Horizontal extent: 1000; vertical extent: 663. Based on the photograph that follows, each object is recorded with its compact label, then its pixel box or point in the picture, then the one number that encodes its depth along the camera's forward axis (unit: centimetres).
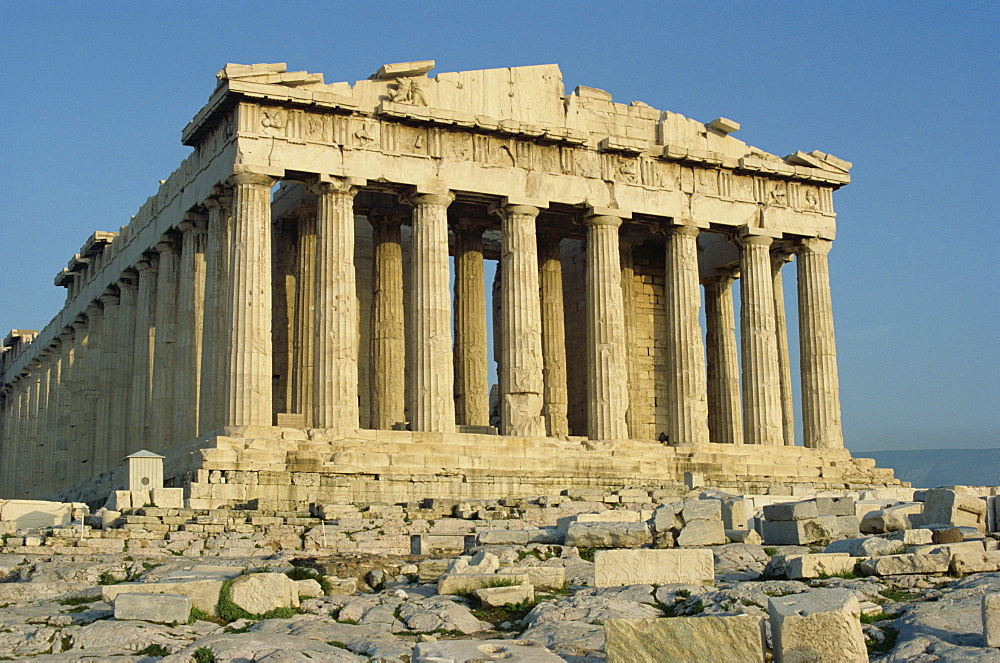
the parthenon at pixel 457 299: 3288
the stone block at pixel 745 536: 2009
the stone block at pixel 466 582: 1549
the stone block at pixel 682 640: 1118
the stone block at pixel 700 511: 1942
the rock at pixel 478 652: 1164
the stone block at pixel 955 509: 1909
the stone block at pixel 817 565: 1543
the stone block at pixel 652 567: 1561
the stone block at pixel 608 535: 1916
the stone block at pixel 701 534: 1916
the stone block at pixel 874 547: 1650
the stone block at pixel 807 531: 1984
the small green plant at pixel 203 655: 1235
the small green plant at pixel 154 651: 1305
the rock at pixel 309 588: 1574
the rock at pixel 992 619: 1138
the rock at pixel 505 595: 1488
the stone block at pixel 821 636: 1108
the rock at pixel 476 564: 1653
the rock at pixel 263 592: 1488
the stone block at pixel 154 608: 1415
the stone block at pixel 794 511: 2020
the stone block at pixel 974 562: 1559
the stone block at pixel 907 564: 1554
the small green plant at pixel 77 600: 1614
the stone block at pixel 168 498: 2606
